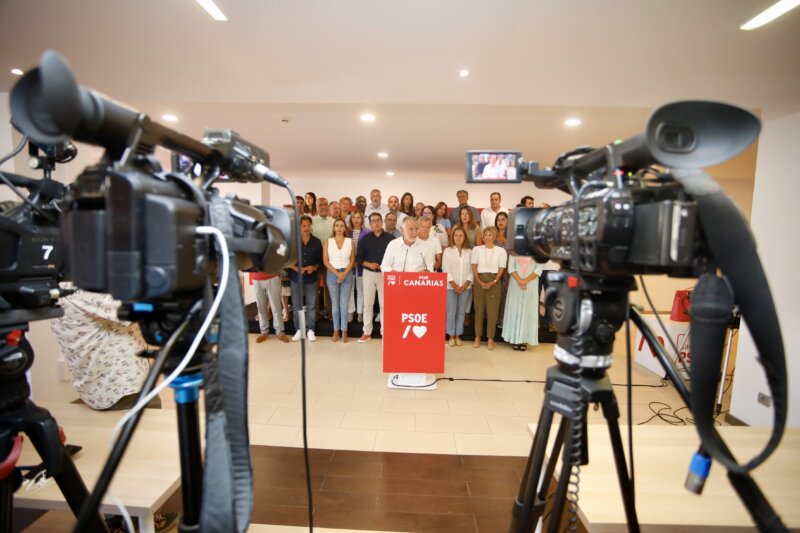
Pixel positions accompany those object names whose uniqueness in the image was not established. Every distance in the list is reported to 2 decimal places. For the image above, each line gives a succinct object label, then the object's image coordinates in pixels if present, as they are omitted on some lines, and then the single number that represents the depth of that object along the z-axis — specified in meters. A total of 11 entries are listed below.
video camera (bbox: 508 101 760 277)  0.68
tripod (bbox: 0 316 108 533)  0.98
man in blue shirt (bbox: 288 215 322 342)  4.63
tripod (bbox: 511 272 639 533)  0.89
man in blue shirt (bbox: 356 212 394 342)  4.59
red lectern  3.26
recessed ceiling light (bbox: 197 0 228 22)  1.80
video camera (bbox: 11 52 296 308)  0.57
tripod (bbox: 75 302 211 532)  0.72
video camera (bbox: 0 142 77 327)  1.03
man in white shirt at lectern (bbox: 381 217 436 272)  3.94
